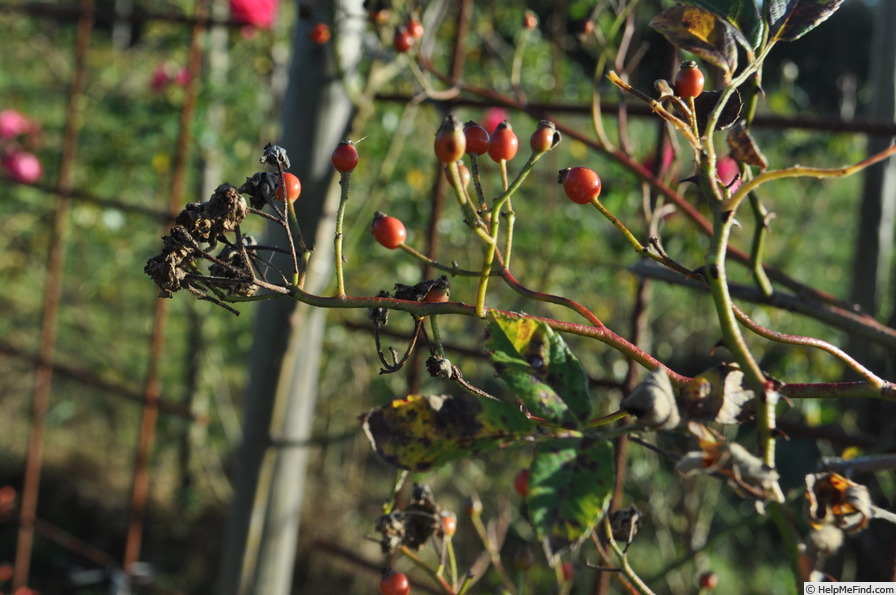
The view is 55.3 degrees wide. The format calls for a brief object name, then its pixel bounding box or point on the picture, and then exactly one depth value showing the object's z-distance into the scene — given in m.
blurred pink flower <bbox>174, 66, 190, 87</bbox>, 2.33
